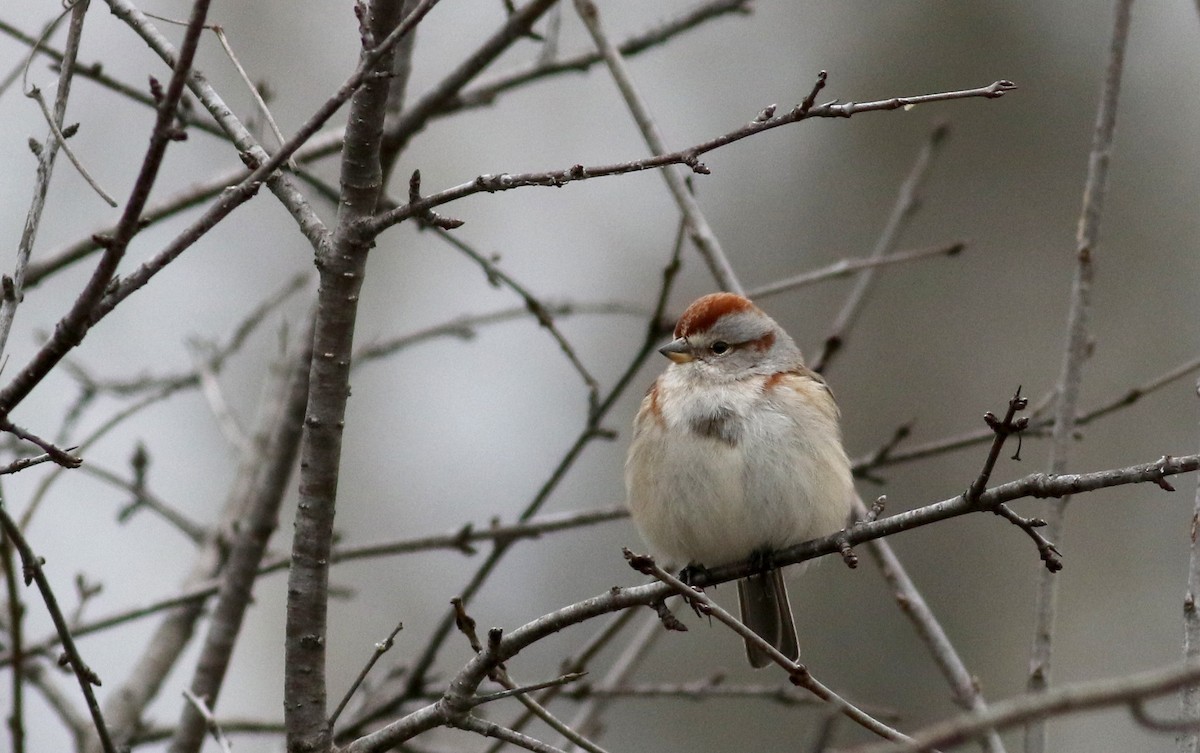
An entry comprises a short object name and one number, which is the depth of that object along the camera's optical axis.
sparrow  8.94
